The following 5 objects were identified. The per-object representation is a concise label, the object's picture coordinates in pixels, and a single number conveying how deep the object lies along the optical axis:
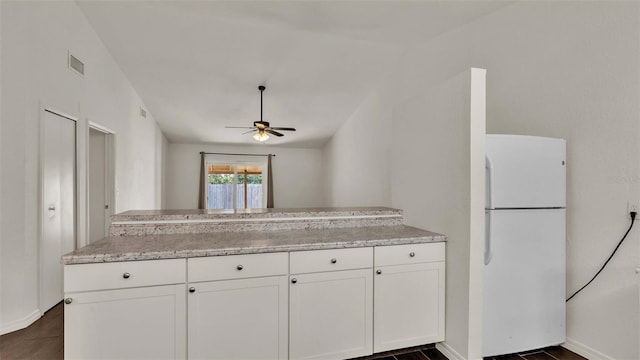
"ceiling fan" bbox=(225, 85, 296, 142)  4.53
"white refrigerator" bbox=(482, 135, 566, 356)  2.04
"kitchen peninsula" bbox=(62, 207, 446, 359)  1.58
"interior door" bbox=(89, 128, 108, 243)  3.75
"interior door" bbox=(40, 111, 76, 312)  2.62
